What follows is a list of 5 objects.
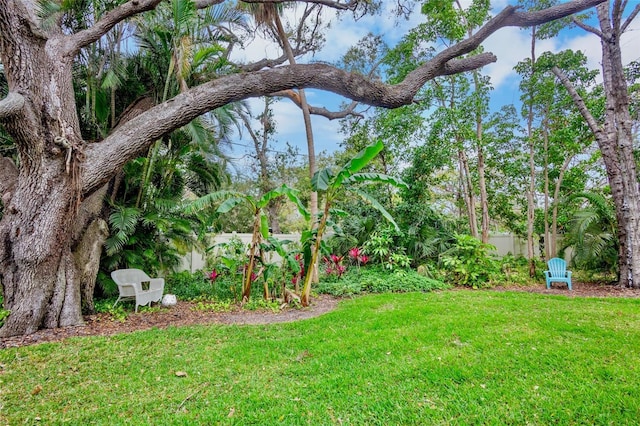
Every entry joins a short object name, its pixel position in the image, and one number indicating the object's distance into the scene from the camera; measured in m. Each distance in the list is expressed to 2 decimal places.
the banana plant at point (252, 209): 5.32
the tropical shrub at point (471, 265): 7.51
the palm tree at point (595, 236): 7.42
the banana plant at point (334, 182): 4.90
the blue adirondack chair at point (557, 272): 7.11
